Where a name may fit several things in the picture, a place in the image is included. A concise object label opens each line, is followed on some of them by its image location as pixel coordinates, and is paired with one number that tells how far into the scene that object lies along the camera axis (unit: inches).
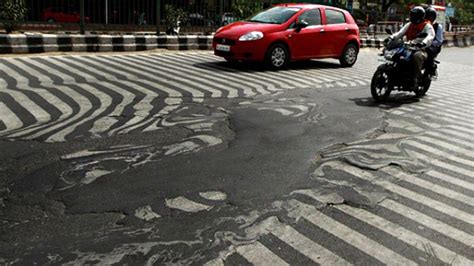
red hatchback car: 465.1
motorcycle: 340.2
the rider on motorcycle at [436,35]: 355.3
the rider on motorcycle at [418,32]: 344.2
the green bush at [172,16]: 629.1
